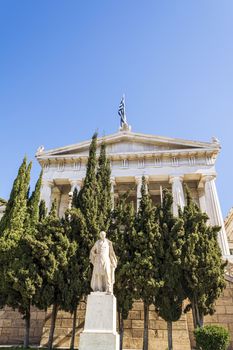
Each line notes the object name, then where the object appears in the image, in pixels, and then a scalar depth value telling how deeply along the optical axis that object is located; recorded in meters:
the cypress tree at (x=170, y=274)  12.63
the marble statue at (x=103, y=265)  9.49
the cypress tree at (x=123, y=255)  12.78
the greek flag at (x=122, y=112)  36.52
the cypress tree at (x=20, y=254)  12.53
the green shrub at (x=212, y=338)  10.50
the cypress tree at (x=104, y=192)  14.42
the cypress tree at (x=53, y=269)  12.65
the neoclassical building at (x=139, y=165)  28.94
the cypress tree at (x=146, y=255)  12.66
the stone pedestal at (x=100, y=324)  8.22
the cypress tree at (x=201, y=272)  12.78
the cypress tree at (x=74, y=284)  12.65
